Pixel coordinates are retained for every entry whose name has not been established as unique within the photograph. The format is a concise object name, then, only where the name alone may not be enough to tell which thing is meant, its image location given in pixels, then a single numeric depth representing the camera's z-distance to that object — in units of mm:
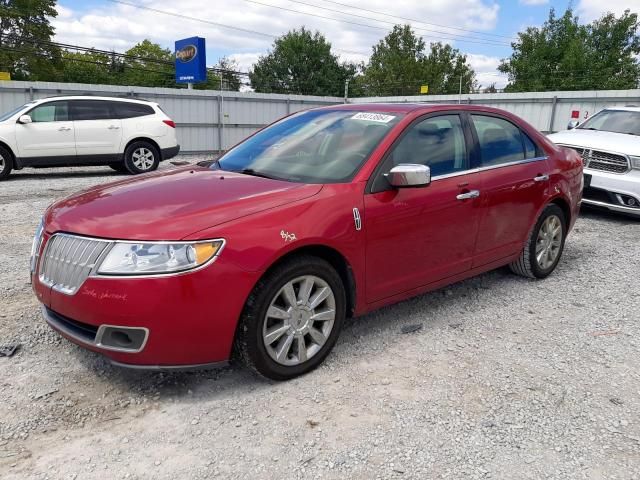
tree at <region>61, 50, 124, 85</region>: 53125
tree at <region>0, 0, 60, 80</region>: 44500
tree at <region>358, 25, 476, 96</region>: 58375
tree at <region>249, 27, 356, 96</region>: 58938
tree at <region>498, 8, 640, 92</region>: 42469
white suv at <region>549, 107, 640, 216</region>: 7578
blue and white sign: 20906
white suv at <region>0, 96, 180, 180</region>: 11117
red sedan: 2646
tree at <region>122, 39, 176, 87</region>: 57981
